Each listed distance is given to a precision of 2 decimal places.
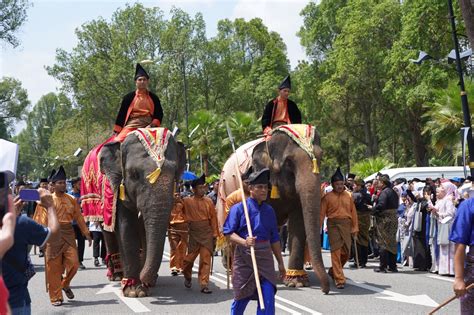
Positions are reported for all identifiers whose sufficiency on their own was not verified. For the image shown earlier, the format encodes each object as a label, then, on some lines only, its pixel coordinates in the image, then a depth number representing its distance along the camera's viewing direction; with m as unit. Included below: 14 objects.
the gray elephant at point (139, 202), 10.04
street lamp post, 16.41
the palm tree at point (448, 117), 21.39
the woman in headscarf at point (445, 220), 13.08
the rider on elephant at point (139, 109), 11.98
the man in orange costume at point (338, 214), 11.78
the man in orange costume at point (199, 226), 11.59
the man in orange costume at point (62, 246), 10.30
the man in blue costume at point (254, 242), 7.18
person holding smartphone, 5.09
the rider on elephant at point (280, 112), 12.77
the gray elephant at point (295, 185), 10.77
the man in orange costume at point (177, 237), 13.00
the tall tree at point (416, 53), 33.28
